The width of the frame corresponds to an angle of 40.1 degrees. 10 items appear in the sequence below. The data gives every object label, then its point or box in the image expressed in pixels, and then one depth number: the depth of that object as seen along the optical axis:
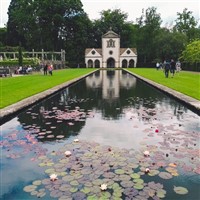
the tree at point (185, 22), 77.41
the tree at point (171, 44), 62.50
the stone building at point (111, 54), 78.06
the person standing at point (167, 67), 26.17
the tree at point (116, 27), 83.19
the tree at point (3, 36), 84.88
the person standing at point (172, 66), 27.46
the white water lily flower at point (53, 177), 4.26
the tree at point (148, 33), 75.38
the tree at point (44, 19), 73.19
